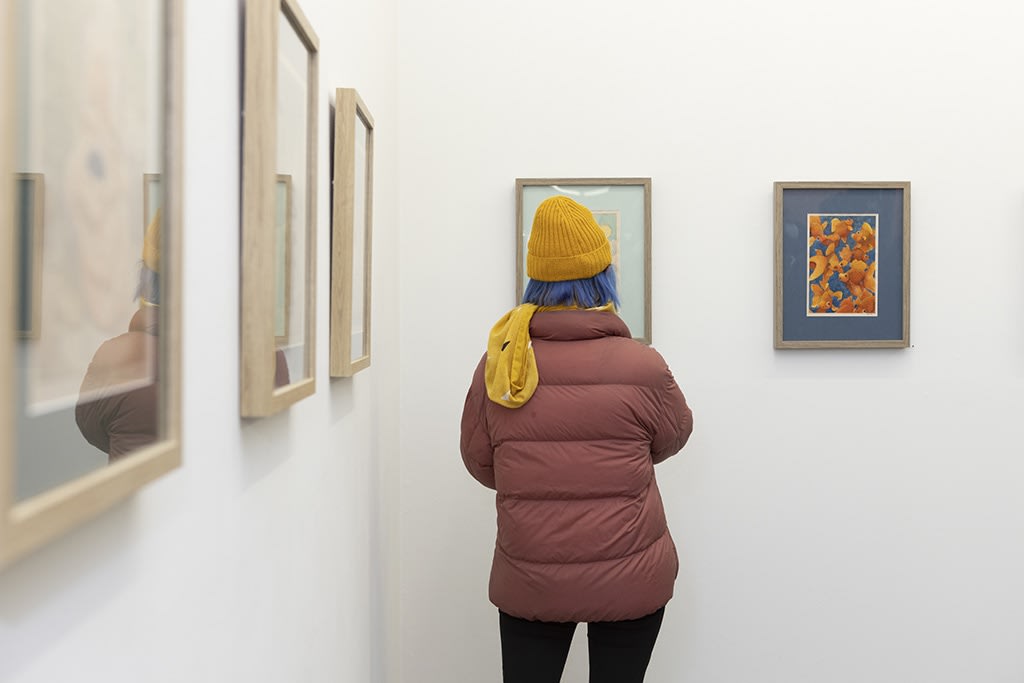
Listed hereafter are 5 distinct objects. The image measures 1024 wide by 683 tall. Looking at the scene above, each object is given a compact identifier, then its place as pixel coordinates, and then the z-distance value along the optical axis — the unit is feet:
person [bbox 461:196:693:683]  6.29
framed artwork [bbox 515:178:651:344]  8.77
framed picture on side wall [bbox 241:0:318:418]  3.18
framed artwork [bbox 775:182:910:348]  8.84
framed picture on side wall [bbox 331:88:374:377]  5.17
